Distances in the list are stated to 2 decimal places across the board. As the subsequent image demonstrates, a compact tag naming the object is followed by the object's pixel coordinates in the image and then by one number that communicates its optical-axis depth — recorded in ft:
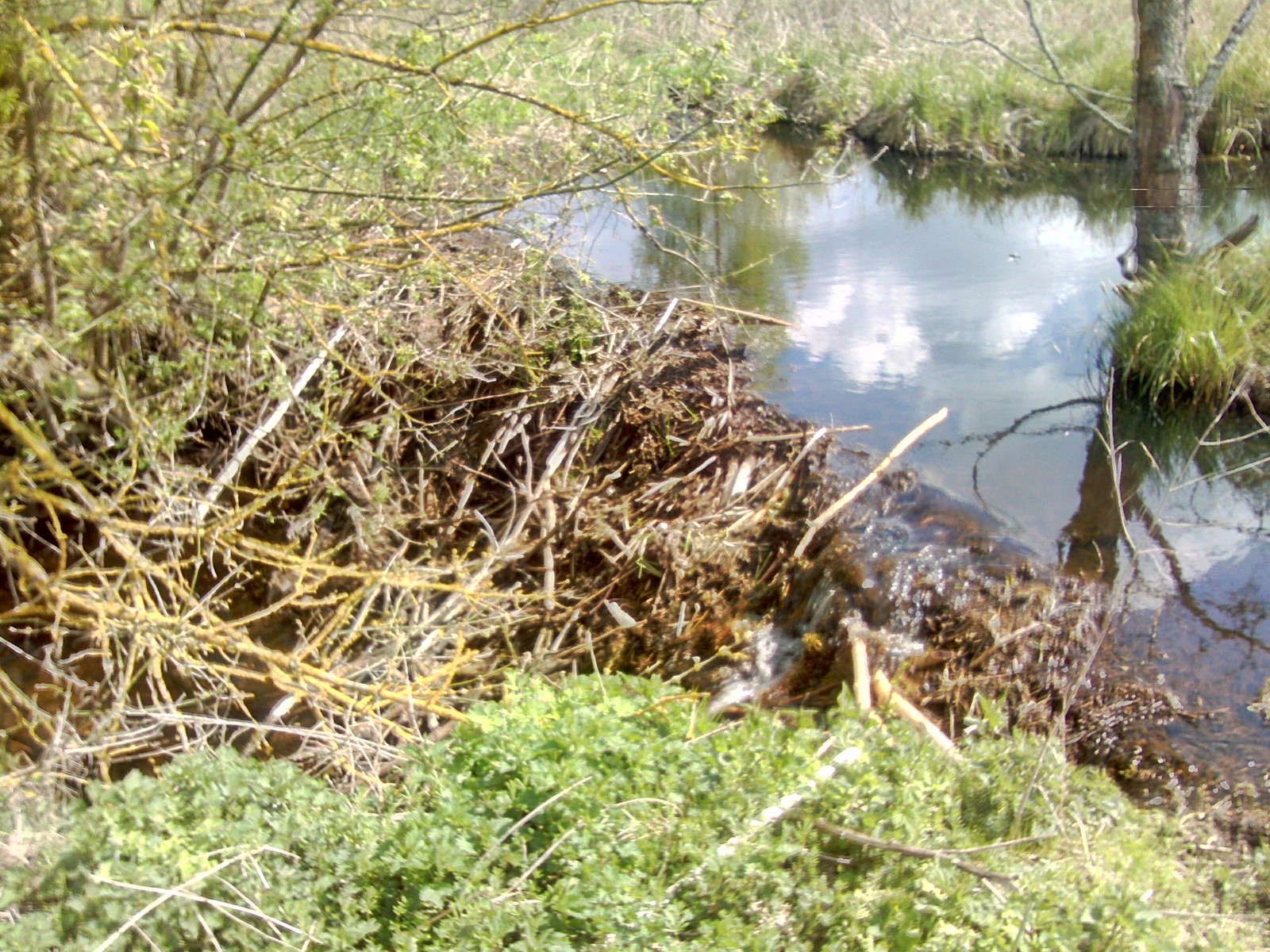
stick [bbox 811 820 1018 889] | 7.15
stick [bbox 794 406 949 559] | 14.48
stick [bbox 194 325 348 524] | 13.32
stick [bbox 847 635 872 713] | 10.77
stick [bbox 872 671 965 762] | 9.15
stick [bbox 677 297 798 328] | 21.41
